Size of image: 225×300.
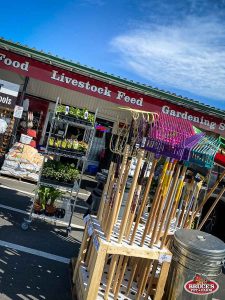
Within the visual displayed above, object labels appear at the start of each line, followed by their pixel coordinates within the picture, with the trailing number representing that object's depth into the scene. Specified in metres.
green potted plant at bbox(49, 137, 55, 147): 4.82
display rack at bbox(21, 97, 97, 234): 4.76
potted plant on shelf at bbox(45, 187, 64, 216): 4.98
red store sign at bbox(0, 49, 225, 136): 6.51
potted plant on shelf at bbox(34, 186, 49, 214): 4.94
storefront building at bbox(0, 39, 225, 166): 6.50
